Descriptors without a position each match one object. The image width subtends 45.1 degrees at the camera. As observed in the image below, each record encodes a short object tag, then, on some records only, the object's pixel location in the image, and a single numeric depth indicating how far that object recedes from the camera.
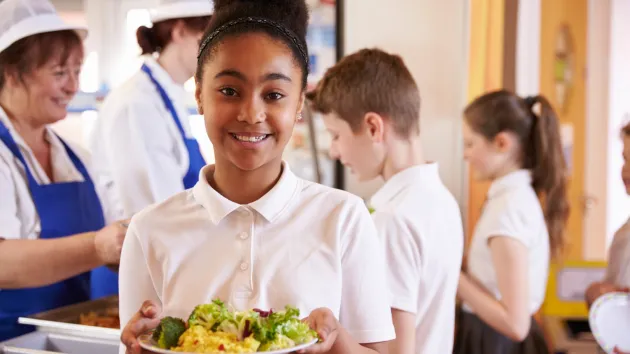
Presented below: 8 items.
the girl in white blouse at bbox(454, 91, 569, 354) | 2.18
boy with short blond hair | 1.40
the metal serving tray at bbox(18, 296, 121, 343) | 1.40
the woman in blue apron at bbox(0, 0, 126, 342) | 1.54
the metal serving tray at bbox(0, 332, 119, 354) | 1.39
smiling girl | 0.99
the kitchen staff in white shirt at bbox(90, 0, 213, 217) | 1.95
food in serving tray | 1.51
